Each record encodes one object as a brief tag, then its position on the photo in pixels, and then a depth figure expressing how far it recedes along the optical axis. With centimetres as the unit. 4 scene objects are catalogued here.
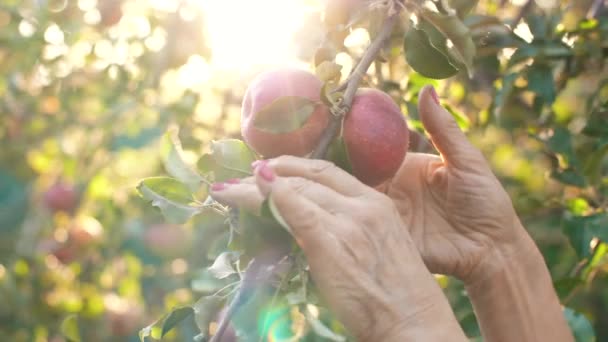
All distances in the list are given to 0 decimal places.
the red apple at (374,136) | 96
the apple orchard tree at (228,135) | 96
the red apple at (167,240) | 204
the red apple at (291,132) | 96
